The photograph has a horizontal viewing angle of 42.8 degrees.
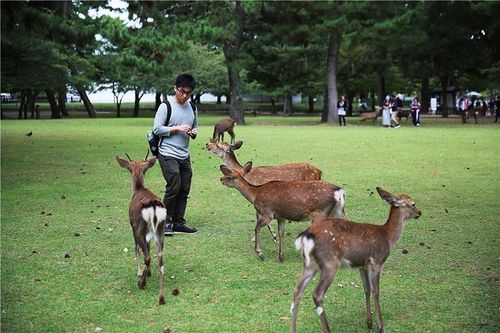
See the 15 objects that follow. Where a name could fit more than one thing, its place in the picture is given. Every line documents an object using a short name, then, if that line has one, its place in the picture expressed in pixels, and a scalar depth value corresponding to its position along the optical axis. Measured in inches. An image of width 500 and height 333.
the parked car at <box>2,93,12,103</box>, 2448.3
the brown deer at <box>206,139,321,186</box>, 294.5
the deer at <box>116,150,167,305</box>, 199.9
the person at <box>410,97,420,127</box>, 1208.6
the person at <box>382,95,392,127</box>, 1170.6
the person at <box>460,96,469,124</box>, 1283.2
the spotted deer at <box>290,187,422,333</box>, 165.0
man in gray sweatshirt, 268.5
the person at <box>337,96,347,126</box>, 1253.7
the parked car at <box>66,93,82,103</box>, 3058.1
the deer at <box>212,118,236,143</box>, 745.8
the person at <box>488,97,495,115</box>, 1705.7
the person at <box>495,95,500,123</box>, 1263.4
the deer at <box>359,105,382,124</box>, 1290.6
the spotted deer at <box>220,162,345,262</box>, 236.8
